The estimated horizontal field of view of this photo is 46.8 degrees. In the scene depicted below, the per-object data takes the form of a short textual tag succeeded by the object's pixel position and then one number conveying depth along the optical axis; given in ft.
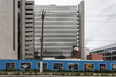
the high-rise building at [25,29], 265.97
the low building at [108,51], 314.94
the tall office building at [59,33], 285.43
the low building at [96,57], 197.65
